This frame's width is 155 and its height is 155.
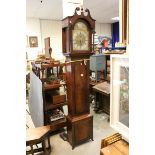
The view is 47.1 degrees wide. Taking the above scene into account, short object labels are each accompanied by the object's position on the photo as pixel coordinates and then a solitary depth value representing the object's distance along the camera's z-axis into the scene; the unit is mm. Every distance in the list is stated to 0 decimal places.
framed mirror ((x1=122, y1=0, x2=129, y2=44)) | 868
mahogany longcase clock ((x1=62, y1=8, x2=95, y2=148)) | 2535
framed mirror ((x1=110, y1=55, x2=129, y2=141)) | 1024
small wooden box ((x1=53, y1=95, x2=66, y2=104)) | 3113
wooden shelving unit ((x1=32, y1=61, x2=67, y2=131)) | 3018
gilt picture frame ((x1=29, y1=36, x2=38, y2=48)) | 6587
